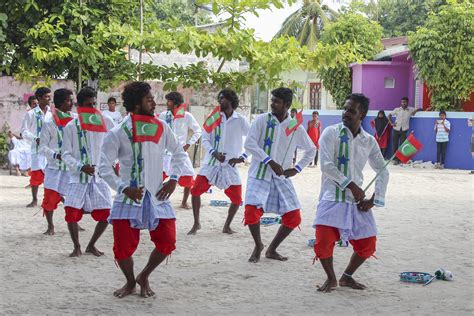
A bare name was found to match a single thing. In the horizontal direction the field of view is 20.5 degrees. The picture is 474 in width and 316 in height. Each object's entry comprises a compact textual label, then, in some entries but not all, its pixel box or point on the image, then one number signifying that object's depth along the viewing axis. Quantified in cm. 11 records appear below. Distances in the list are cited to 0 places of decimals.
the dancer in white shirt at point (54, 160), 1411
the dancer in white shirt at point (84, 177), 1279
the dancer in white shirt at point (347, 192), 1051
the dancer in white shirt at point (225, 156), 1564
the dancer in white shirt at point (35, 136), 1786
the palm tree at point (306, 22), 6373
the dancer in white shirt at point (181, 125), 1813
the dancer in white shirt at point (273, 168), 1288
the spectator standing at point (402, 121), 3750
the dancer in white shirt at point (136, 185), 988
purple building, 4653
